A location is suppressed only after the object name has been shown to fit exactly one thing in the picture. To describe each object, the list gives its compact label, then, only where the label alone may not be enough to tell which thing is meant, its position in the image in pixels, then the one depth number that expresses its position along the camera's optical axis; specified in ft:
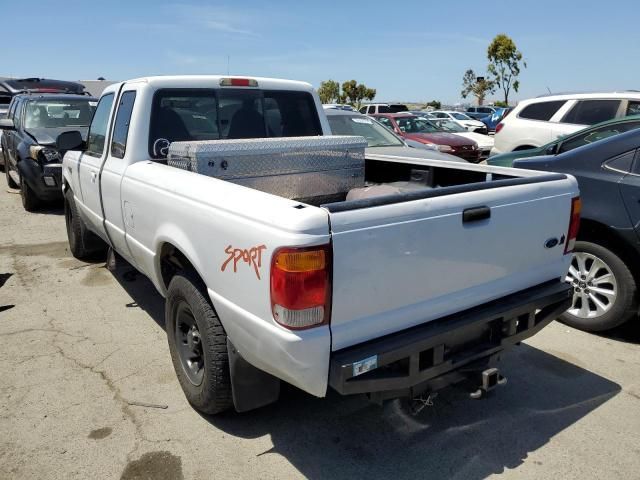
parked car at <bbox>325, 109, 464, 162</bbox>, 28.09
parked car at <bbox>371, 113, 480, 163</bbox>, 40.06
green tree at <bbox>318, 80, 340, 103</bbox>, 212.64
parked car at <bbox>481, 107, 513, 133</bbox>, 85.82
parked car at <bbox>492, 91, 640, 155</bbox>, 28.09
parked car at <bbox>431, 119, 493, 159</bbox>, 47.62
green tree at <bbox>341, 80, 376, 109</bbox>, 211.20
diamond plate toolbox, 11.09
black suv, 27.27
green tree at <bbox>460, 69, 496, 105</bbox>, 172.09
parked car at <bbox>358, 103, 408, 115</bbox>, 85.51
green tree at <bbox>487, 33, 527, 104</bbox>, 160.45
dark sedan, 12.87
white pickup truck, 7.17
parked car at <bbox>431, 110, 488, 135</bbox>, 76.79
